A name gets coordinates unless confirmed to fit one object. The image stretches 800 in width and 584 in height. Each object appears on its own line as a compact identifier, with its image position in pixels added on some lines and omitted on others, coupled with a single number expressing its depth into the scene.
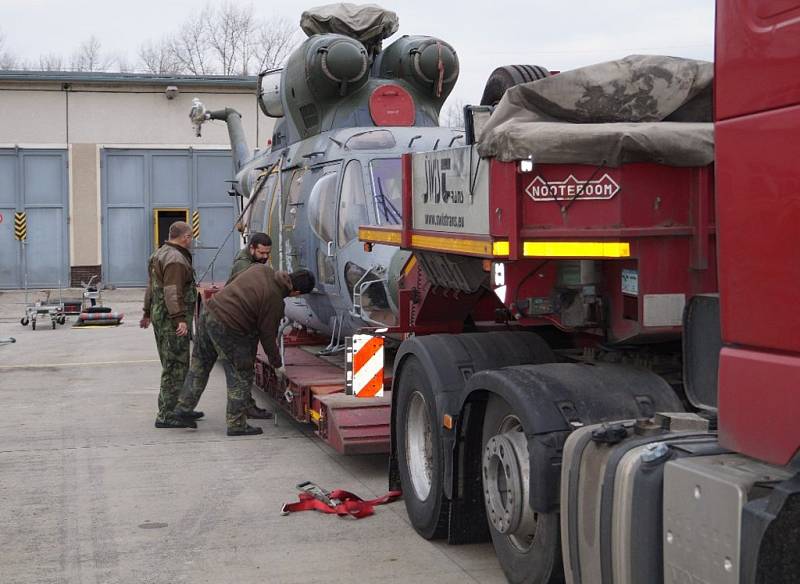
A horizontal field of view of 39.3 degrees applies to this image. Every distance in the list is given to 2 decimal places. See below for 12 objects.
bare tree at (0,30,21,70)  64.57
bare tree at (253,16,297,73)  58.84
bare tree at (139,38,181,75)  61.47
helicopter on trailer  10.05
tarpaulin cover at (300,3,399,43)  12.14
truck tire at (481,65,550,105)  6.85
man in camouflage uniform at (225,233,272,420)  10.48
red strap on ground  7.20
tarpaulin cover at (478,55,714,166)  5.55
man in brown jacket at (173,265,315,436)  9.57
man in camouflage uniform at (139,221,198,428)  10.28
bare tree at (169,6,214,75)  60.97
